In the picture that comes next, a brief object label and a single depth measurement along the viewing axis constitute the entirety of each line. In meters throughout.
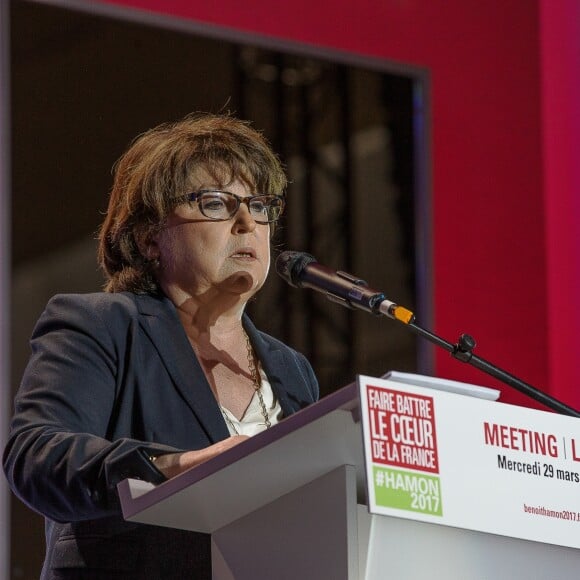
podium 4.13
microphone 4.49
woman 4.35
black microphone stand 4.50
